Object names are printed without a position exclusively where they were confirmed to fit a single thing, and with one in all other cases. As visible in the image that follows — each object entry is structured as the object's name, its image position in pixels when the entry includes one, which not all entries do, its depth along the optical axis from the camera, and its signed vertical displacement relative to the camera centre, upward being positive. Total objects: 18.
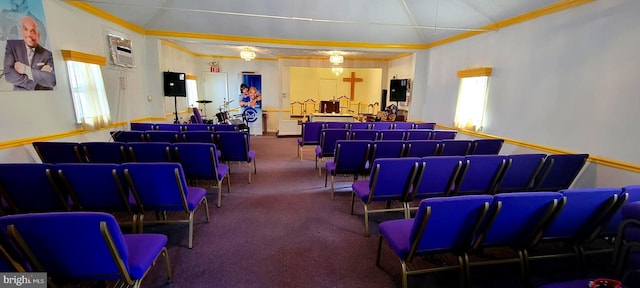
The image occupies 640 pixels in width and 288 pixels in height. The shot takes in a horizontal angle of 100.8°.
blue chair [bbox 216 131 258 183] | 4.14 -0.82
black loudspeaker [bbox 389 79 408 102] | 7.62 +0.25
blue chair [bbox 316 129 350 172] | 4.66 -0.73
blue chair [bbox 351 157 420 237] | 2.57 -0.83
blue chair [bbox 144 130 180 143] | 4.04 -0.66
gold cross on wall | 11.59 +0.79
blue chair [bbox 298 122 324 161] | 5.59 -0.78
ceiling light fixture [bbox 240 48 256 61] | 6.97 +1.08
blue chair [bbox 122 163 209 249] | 2.27 -0.84
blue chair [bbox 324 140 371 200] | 3.55 -0.81
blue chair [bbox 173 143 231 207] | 3.12 -0.80
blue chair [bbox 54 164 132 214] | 2.18 -0.81
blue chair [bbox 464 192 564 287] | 1.73 -0.83
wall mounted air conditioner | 4.91 +0.78
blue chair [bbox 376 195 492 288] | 1.64 -0.86
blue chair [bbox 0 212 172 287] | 1.30 -0.82
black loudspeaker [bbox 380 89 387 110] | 9.70 -0.04
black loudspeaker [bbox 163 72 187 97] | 6.21 +0.21
